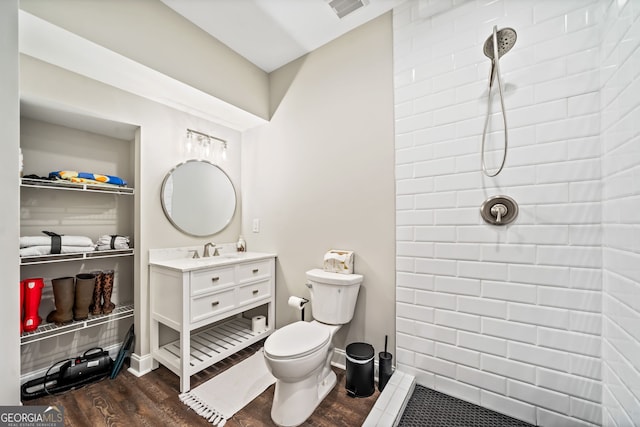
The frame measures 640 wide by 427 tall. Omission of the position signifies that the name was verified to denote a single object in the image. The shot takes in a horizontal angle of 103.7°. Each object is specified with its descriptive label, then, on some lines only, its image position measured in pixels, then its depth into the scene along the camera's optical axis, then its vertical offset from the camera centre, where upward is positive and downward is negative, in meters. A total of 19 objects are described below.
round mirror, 2.18 +0.17
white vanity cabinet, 1.74 -0.67
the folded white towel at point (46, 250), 1.54 -0.22
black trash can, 1.63 -1.03
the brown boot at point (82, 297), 1.76 -0.58
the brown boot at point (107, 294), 1.88 -0.59
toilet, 1.41 -0.78
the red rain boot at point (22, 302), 1.52 -0.53
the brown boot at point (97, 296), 1.85 -0.60
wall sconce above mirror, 2.28 +0.67
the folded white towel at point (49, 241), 1.56 -0.17
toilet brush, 1.67 -1.02
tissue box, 1.92 -0.35
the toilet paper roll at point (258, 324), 2.30 -0.99
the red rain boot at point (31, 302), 1.54 -0.54
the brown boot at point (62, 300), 1.68 -0.57
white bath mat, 1.53 -1.19
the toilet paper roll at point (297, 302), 2.02 -0.70
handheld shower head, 1.26 +0.88
